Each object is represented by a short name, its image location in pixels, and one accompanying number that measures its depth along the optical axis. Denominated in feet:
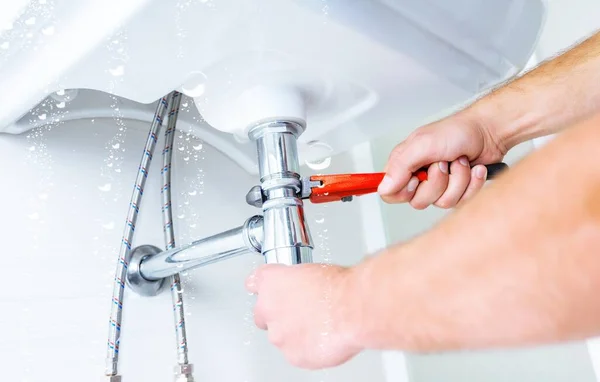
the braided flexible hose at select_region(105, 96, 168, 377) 1.56
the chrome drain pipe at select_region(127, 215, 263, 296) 1.52
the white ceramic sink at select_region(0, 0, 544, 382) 1.20
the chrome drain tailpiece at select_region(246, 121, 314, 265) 1.37
